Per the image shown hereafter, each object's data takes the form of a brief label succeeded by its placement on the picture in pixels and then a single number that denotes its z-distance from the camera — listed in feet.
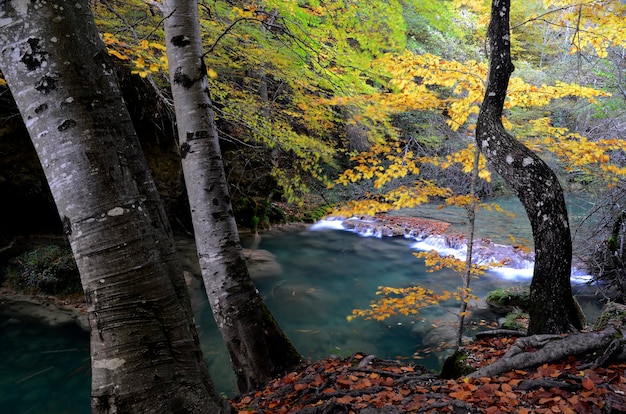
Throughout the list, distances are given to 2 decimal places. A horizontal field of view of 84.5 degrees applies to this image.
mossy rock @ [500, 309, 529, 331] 19.64
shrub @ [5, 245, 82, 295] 25.73
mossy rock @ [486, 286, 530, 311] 25.23
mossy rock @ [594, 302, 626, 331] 14.02
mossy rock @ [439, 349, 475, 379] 10.78
